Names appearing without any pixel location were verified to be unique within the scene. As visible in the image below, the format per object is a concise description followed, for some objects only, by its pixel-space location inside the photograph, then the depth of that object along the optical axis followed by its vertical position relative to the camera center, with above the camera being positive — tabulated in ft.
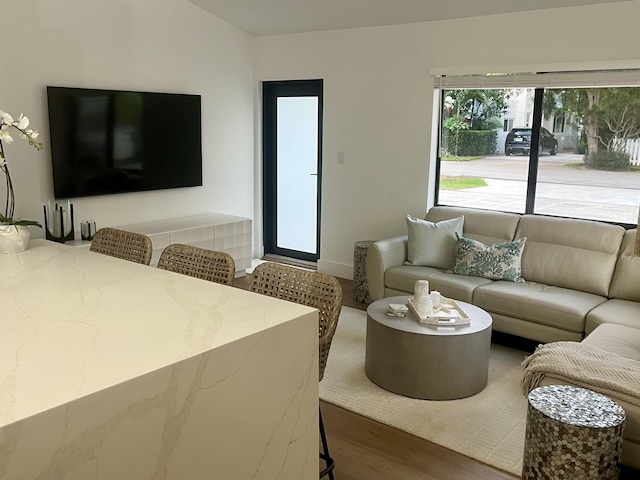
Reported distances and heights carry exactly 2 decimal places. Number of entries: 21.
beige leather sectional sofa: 12.65 -3.40
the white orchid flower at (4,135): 8.41 -0.04
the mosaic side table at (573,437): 7.61 -3.80
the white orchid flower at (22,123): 8.61 +0.14
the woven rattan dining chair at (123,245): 9.46 -1.80
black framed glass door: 21.13 -1.10
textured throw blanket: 8.61 -3.47
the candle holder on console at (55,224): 15.82 -2.37
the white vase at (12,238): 8.57 -1.51
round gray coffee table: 11.19 -4.12
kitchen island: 3.98 -1.82
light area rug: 9.87 -4.96
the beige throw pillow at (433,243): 15.92 -2.77
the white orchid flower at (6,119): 8.28 +0.19
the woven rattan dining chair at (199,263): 8.33 -1.82
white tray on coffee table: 11.62 -3.48
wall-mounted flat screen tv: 15.96 -0.19
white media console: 17.13 -2.93
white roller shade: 14.33 +1.55
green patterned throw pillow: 14.69 -2.97
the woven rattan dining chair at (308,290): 7.18 -1.93
